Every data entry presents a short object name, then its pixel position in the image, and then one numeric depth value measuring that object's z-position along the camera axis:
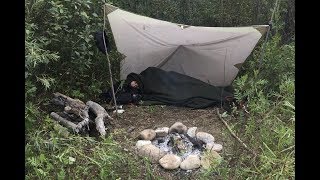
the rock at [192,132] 2.56
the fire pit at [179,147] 2.12
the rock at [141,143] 2.34
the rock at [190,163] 2.11
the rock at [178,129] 2.62
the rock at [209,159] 1.91
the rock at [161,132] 2.58
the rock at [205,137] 2.48
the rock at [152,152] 2.19
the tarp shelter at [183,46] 3.38
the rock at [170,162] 2.11
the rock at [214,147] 2.32
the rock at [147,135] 2.51
